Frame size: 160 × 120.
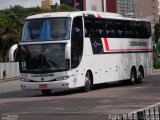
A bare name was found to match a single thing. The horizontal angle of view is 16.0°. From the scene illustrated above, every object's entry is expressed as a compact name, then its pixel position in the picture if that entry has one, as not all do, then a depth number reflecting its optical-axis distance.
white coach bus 24.86
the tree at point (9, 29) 60.66
